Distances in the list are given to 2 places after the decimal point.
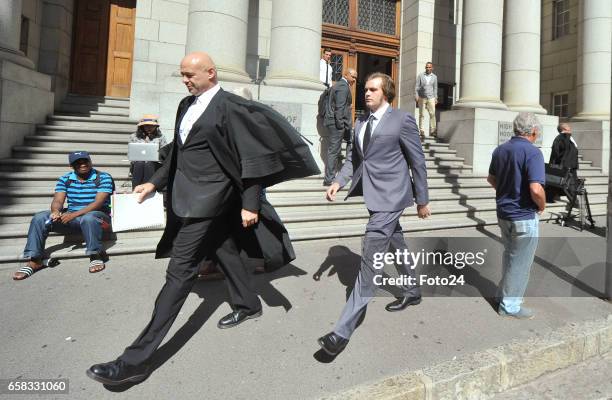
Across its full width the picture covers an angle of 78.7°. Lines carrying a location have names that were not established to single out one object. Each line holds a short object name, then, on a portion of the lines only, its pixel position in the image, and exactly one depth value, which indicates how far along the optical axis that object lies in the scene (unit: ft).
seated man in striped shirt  13.78
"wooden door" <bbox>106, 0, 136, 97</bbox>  31.50
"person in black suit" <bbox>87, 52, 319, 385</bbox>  8.00
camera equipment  23.11
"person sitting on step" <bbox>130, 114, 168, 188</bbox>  16.96
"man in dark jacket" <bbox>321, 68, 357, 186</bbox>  22.45
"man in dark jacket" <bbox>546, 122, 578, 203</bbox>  24.89
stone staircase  15.97
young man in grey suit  9.60
